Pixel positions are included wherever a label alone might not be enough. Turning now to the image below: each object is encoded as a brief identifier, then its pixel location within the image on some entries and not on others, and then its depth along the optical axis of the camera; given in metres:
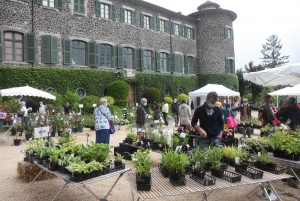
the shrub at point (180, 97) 21.12
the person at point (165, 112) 14.63
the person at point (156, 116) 13.91
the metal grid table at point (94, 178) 3.31
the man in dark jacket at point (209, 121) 4.69
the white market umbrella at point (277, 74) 5.75
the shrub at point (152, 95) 19.52
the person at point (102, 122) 6.91
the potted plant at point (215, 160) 3.46
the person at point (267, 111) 7.45
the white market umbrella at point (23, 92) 10.96
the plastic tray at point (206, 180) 3.16
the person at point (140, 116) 8.49
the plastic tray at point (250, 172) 3.38
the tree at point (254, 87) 34.99
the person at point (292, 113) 5.75
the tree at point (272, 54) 53.41
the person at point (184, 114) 8.56
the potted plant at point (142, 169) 3.14
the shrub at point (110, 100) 16.21
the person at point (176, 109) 14.50
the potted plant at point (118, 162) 3.75
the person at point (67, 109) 14.25
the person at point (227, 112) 9.25
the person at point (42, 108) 12.65
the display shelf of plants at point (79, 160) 3.40
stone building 14.73
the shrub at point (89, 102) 15.10
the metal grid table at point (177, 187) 2.99
